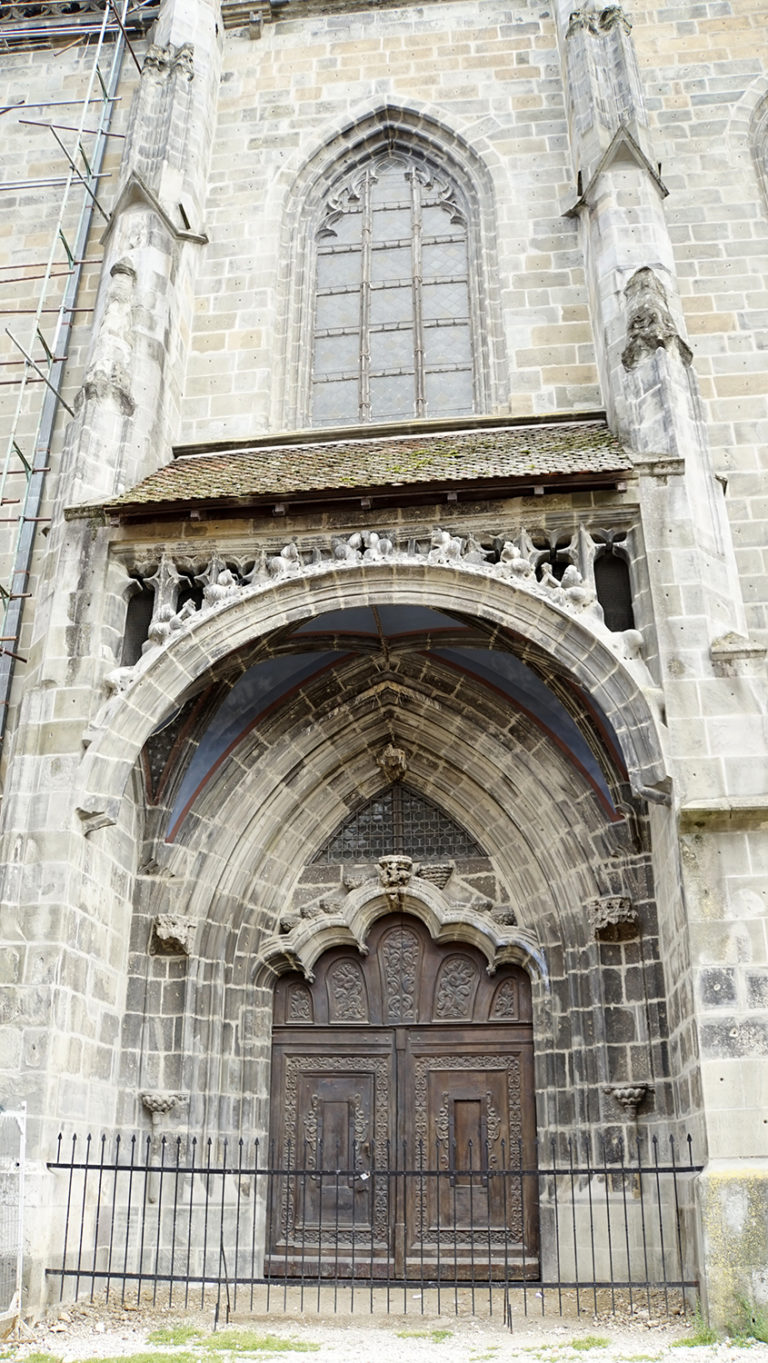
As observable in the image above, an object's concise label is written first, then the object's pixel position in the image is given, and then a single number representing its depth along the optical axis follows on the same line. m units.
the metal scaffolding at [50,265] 10.59
